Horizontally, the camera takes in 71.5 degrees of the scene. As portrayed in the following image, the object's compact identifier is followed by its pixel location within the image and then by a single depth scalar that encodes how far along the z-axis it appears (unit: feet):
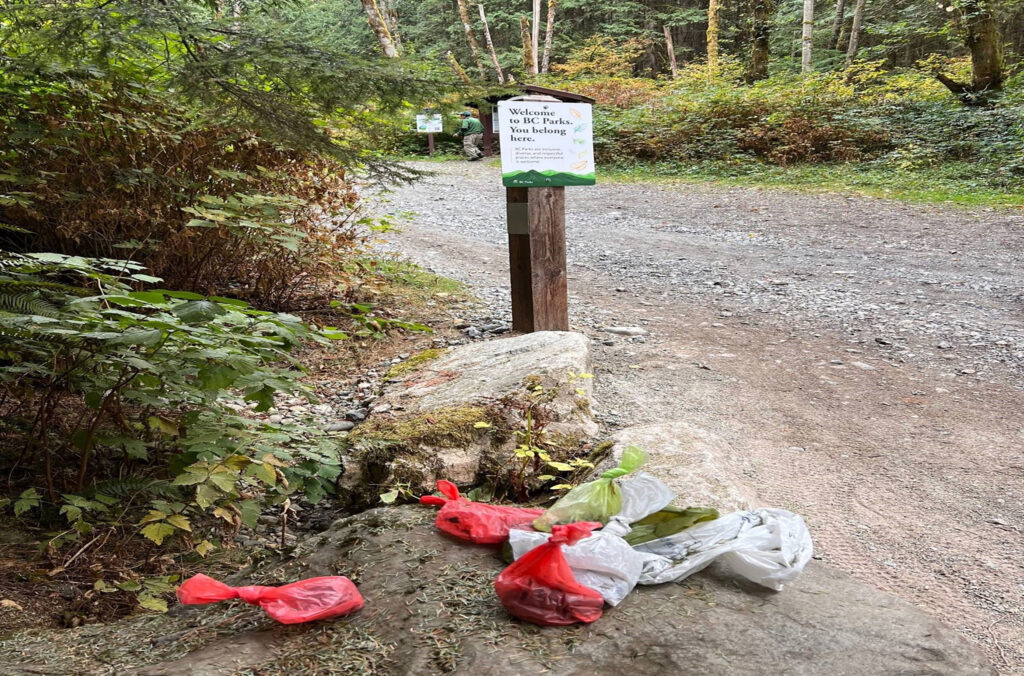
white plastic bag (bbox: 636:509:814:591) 7.32
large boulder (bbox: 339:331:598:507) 11.41
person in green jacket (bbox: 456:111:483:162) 66.06
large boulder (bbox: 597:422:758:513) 10.03
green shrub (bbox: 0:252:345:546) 8.18
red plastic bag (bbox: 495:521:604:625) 6.73
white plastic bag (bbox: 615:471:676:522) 8.48
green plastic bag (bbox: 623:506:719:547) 8.13
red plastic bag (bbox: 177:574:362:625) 6.91
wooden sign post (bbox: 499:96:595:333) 16.57
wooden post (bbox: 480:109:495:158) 65.40
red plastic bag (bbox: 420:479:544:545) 8.53
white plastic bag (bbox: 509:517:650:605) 7.09
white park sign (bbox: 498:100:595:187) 16.43
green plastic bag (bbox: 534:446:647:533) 8.51
